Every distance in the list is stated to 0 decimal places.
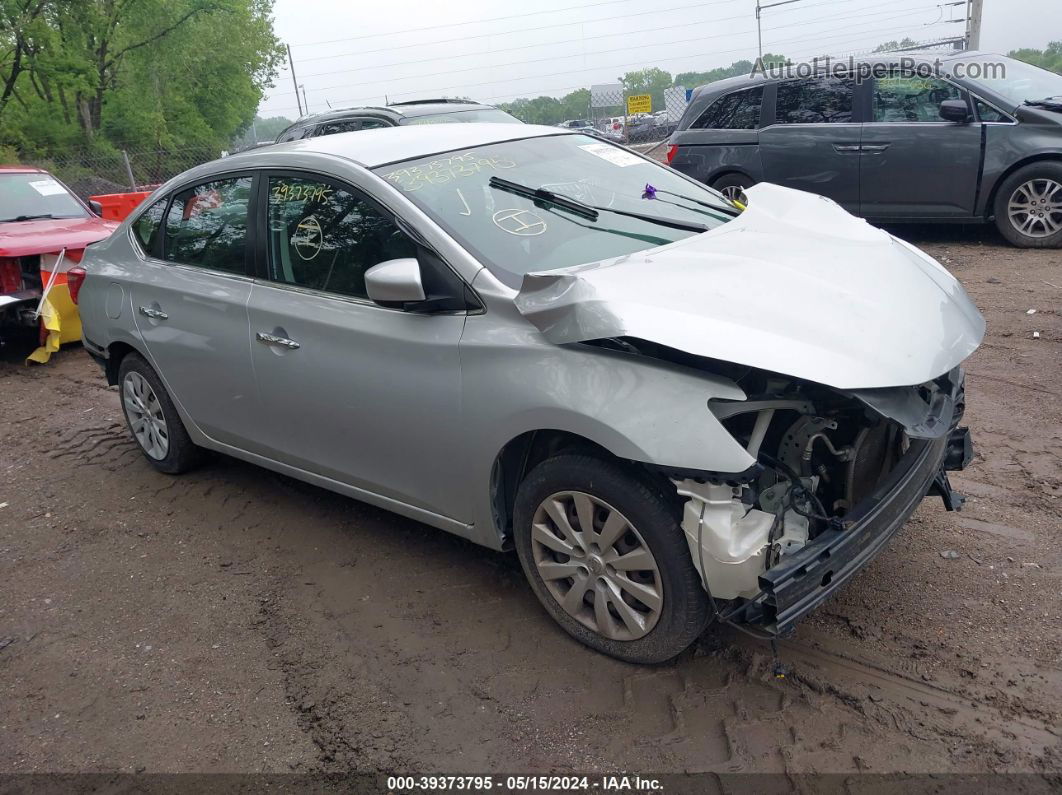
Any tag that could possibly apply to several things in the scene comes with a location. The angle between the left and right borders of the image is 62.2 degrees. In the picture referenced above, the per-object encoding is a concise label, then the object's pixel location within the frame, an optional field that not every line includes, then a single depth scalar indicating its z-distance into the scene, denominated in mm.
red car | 7613
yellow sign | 21359
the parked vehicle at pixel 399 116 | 9867
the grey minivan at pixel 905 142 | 8078
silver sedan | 2678
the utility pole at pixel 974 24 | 17375
